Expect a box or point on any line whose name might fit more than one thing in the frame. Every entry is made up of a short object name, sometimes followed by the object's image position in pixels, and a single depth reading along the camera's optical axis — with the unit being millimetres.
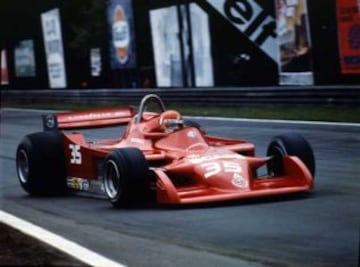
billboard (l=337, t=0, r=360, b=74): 22656
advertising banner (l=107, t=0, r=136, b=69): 29531
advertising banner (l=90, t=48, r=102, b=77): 33156
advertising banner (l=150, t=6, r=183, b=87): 31516
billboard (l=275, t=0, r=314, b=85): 24984
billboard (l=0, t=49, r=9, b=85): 40225
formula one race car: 9016
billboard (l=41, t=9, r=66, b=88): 32719
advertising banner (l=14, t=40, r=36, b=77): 36125
